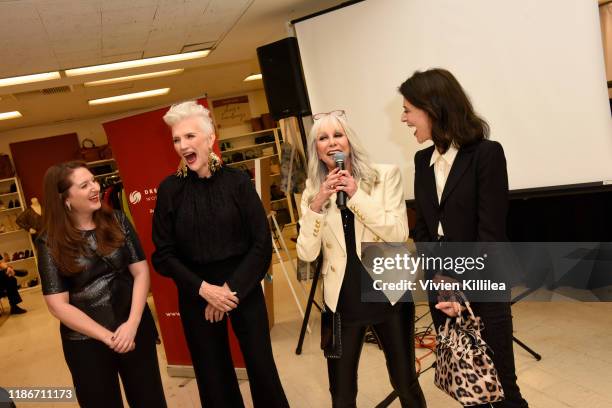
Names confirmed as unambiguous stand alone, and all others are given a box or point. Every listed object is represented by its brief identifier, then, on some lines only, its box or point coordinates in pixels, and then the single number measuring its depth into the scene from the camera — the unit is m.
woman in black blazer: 1.70
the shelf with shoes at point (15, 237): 9.55
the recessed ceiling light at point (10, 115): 7.86
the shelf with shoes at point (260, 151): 10.91
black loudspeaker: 4.08
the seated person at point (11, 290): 7.41
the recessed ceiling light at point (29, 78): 4.95
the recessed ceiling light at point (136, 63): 5.13
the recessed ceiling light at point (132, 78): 6.56
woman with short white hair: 2.20
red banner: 3.48
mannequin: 8.27
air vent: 6.59
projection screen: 2.94
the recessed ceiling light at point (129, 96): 8.34
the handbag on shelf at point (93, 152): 10.05
